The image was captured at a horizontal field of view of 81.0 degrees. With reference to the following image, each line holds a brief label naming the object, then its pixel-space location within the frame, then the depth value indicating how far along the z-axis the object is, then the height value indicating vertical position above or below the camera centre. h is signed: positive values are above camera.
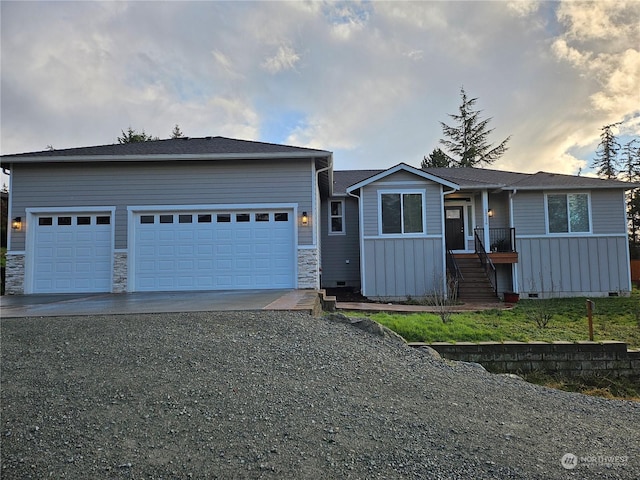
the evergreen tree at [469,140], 29.80 +9.49
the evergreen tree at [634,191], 26.59 +4.69
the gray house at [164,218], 9.93 +1.20
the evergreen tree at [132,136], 28.61 +9.90
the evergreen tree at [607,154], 30.69 +8.34
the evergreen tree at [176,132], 34.57 +12.05
